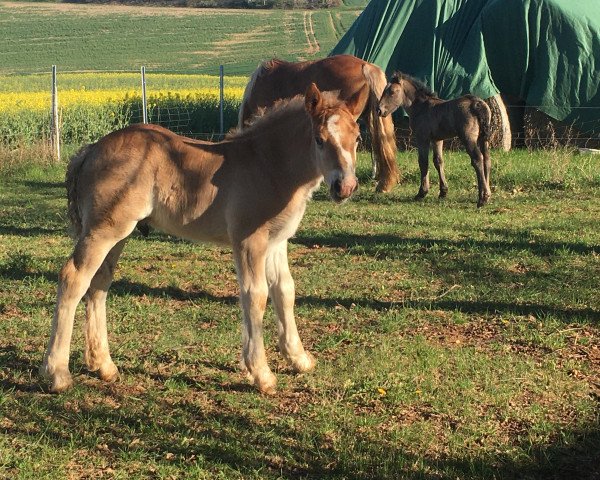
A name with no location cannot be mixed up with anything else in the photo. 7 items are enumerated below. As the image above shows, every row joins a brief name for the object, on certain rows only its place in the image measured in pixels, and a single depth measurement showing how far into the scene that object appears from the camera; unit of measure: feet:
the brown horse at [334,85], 41.16
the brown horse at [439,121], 41.98
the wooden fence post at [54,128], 57.47
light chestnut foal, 18.71
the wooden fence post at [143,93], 65.67
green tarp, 59.52
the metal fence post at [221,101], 68.44
